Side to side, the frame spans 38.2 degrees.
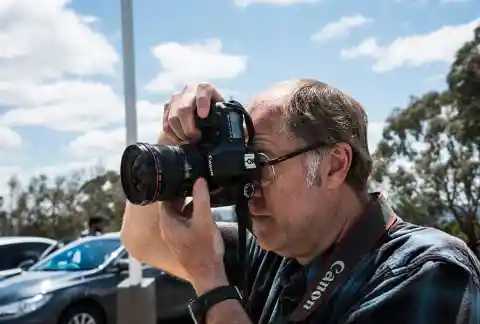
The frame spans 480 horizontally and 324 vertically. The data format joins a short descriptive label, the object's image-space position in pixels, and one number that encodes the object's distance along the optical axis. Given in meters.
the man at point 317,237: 1.48
